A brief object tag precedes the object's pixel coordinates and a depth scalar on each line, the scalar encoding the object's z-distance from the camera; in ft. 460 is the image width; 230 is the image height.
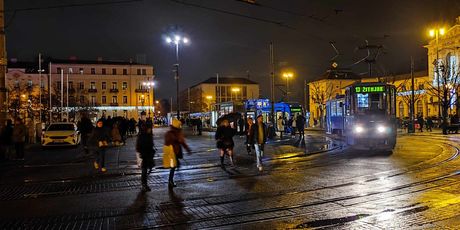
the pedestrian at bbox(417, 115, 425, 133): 152.85
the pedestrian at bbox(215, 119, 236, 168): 52.80
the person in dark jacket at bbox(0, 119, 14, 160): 65.72
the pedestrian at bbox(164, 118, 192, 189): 37.55
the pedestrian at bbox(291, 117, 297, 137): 116.06
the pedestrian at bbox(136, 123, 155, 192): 38.14
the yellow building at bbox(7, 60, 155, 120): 379.55
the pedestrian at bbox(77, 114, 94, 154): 74.90
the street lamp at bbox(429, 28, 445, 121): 148.19
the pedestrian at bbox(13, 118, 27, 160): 66.69
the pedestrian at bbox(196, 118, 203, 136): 143.02
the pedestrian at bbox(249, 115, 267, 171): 50.06
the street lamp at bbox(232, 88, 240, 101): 488.72
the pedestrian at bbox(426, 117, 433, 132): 154.46
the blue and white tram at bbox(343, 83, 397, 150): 71.00
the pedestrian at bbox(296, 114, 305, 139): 93.97
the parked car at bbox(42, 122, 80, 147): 88.14
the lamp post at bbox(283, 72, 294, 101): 134.92
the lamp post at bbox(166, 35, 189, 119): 109.63
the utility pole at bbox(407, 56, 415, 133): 144.87
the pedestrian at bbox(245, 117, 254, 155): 52.90
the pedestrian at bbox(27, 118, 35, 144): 101.86
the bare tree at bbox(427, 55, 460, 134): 139.05
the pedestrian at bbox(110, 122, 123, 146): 74.24
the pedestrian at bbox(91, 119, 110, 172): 48.83
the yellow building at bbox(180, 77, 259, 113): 483.51
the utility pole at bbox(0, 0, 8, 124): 71.54
